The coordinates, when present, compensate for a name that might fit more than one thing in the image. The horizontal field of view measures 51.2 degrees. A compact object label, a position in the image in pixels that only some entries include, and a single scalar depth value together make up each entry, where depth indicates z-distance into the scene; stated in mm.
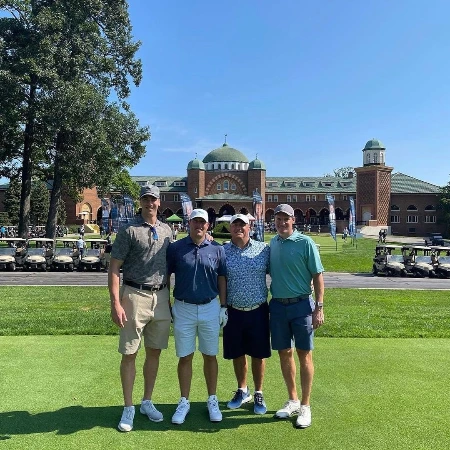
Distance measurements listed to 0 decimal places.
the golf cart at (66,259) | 22859
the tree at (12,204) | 56469
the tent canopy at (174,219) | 57856
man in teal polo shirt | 4391
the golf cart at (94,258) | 22953
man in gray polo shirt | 4215
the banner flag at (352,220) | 38219
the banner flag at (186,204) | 23112
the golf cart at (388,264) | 22625
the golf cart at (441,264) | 22250
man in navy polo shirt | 4340
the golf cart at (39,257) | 22681
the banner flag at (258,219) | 27828
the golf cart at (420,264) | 22359
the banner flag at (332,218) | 33231
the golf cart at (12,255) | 22547
